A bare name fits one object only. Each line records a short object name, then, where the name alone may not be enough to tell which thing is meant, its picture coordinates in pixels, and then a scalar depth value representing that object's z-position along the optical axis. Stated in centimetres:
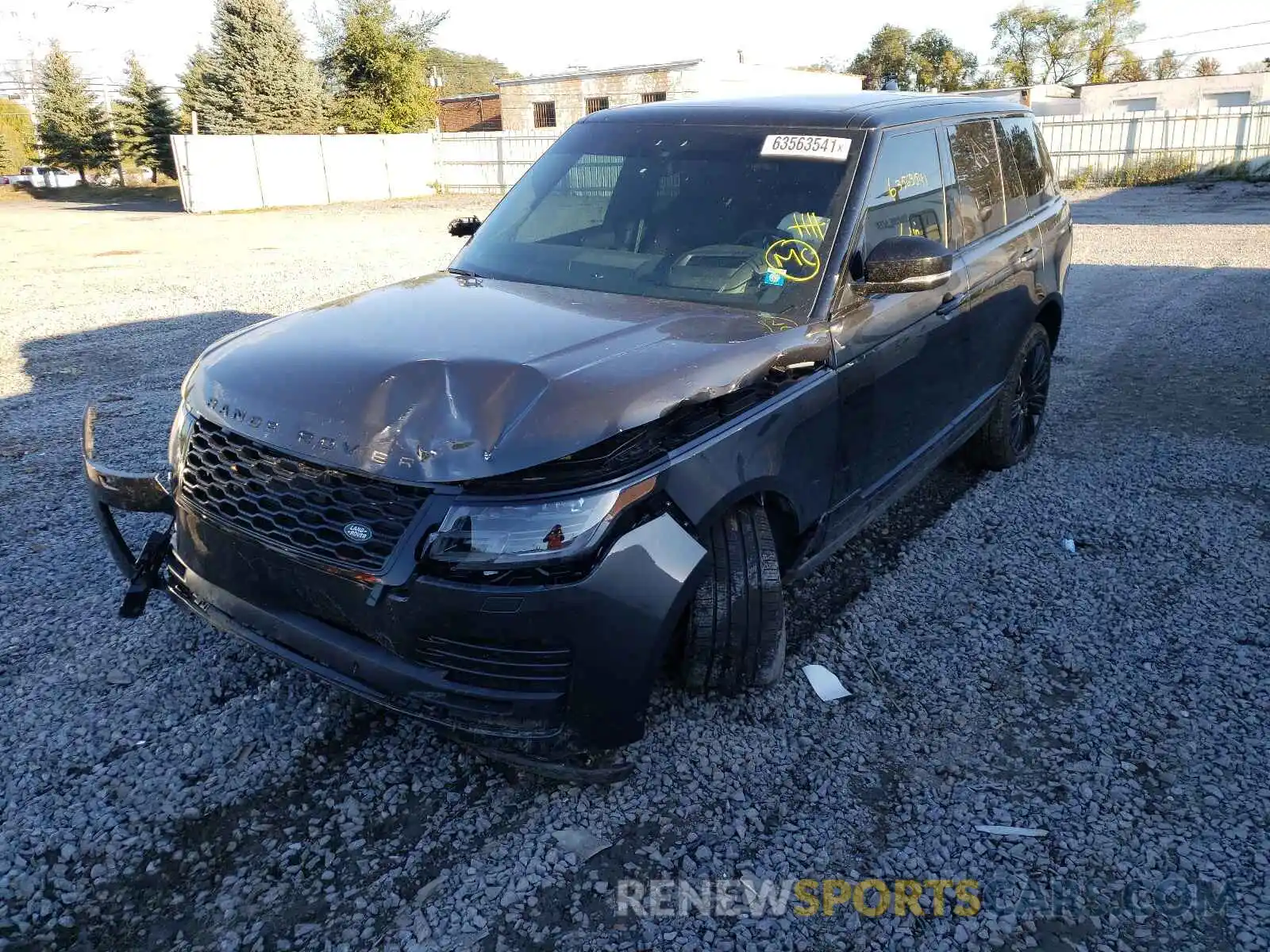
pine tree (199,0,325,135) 3212
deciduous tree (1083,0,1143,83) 6266
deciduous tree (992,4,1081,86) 6469
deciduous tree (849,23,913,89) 6519
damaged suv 237
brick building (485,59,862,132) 3662
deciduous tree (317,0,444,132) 3544
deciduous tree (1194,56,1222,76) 6402
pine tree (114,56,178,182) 3809
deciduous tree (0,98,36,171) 5156
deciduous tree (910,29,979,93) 6291
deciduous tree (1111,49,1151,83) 6450
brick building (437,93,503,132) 4791
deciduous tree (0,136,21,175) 5000
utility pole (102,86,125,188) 4002
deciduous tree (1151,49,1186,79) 6475
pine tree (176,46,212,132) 3275
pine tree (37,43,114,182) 4256
